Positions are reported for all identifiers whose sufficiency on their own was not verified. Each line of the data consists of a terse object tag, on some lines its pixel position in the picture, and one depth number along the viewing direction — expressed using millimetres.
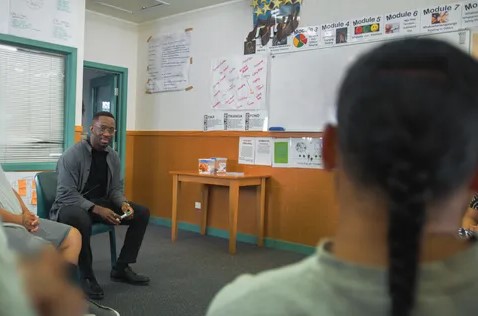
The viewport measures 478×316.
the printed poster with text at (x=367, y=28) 3426
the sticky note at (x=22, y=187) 3670
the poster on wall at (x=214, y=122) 4393
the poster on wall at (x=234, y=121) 4211
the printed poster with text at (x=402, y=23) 3281
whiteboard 3641
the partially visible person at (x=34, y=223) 2055
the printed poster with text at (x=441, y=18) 3082
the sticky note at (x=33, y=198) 3748
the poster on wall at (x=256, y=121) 4039
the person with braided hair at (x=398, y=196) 395
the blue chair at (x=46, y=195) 2703
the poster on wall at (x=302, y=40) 3732
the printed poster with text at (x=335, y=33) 3566
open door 5160
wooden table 3619
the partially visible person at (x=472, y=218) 2062
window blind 3633
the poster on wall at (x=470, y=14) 2998
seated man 2531
